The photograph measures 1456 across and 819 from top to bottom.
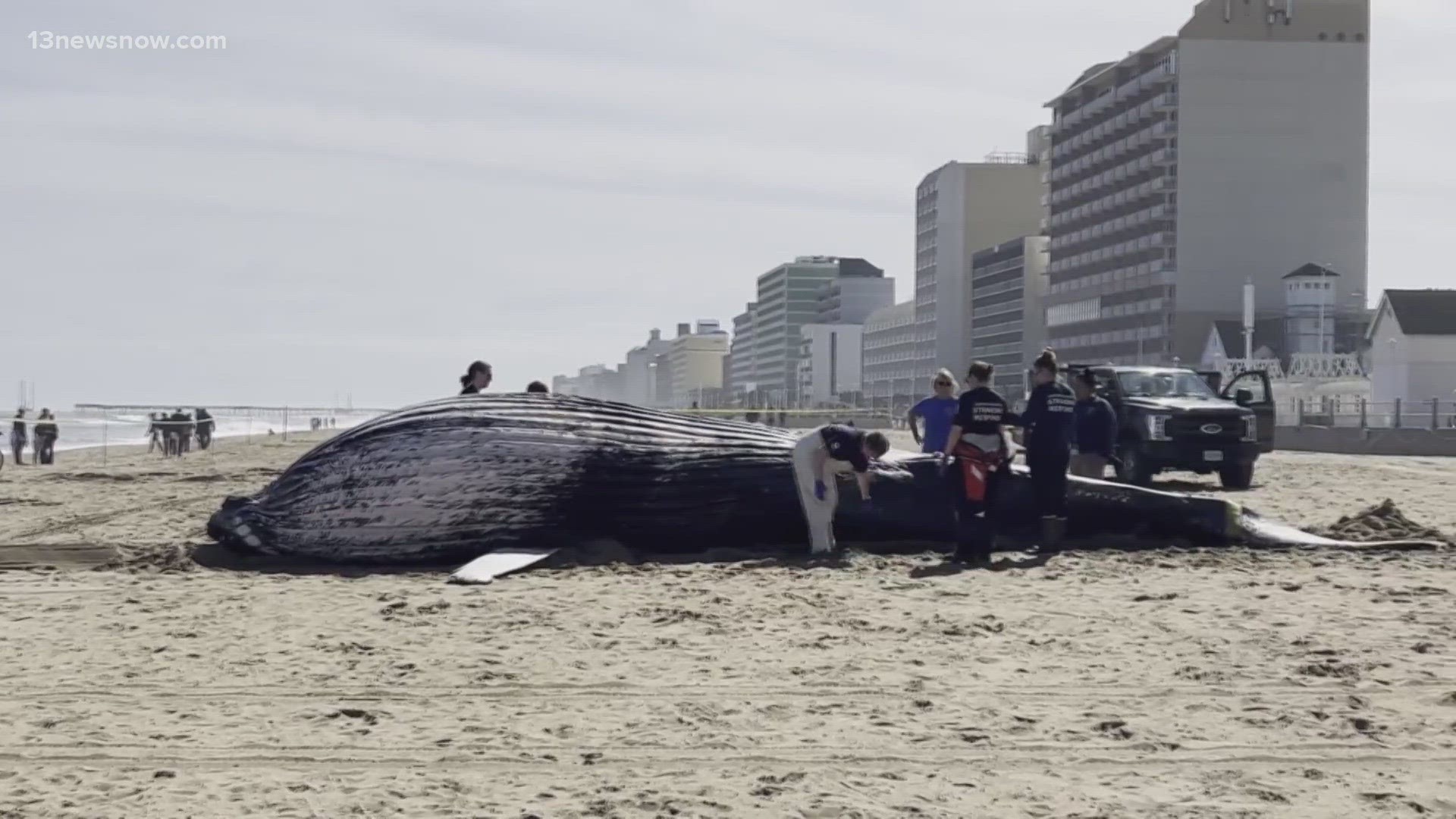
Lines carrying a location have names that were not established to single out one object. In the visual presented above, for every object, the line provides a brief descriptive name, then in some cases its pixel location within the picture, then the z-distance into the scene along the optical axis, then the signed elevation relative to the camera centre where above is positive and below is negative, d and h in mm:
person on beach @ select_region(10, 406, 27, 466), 29641 -505
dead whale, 9648 -513
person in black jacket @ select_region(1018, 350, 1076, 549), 10508 -226
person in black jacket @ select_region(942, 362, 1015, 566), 9984 -303
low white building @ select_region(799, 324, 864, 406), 177500 +7211
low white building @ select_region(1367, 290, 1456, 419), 59219 +2992
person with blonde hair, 12016 +62
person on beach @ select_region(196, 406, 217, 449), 41500 -520
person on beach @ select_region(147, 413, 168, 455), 35650 -441
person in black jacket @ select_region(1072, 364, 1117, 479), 13516 -117
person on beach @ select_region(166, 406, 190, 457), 36250 -567
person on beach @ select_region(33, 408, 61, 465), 29953 -553
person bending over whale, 9711 -325
